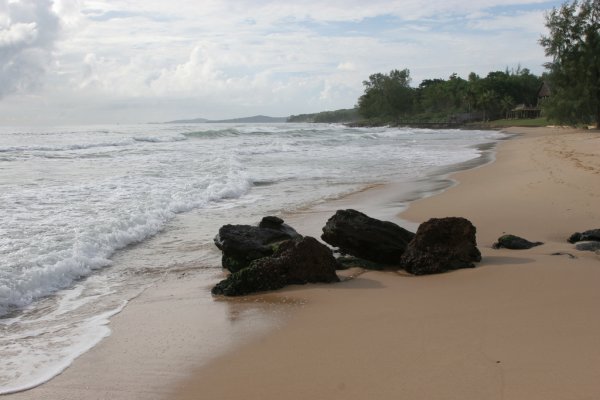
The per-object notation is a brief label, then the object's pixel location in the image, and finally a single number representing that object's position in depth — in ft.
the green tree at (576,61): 133.18
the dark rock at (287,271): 18.03
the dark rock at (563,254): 19.26
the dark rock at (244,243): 20.81
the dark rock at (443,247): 19.16
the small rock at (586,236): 21.39
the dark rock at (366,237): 20.66
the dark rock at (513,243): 21.76
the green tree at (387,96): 410.31
